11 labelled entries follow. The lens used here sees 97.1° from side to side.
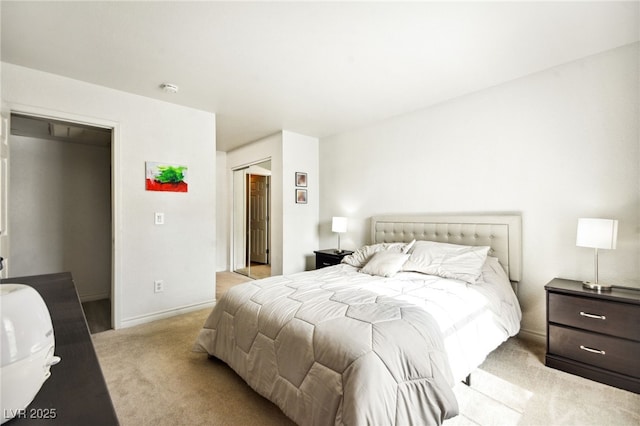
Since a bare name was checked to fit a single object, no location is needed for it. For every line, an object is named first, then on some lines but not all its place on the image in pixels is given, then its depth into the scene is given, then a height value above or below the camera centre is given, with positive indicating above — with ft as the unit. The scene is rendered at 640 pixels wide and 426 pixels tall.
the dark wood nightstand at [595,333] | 6.33 -2.94
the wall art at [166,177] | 10.52 +1.34
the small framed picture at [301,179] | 15.06 +1.78
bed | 4.29 -2.24
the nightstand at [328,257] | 12.96 -2.13
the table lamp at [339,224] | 13.43 -0.60
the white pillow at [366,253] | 10.45 -1.57
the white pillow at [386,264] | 8.92 -1.71
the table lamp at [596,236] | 6.78 -0.60
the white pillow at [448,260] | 8.14 -1.51
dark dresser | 1.70 -1.26
